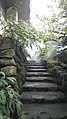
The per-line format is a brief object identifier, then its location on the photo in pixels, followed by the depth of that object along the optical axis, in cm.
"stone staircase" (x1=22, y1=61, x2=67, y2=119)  126
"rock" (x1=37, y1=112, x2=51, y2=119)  120
